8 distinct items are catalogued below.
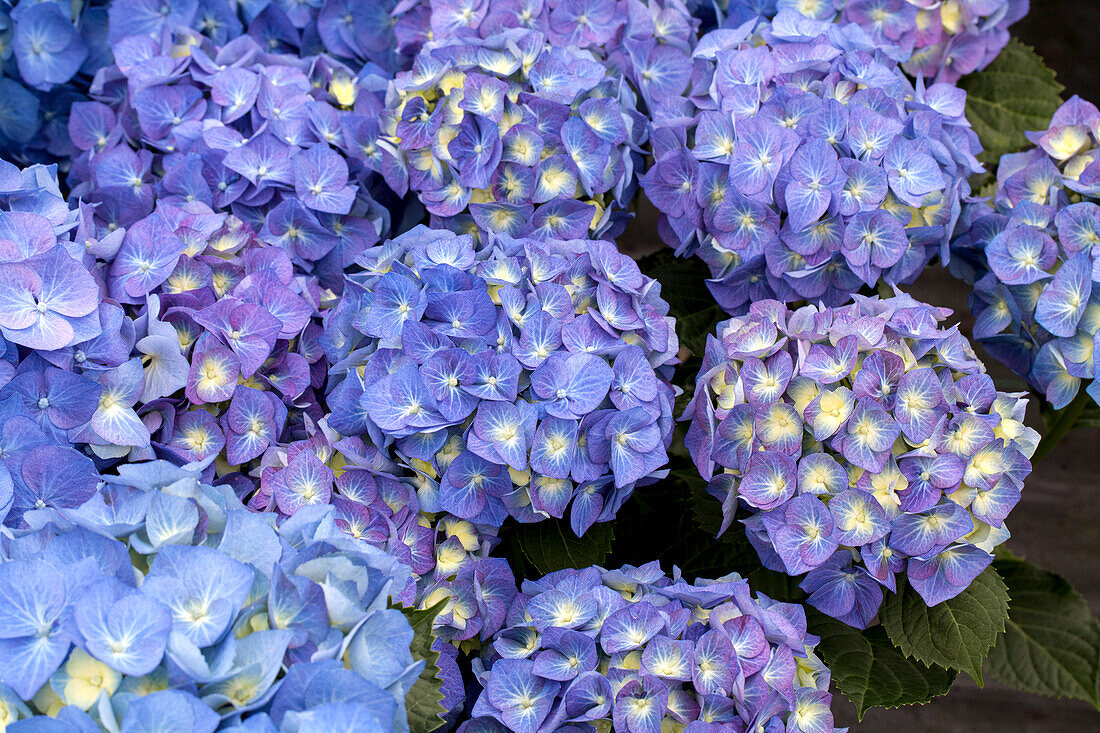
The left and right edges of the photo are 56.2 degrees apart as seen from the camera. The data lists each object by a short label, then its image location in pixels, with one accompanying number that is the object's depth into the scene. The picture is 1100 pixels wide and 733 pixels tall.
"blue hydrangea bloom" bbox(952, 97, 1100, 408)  0.83
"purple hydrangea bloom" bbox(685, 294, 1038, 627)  0.73
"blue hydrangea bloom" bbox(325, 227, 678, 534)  0.72
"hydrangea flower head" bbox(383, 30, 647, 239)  0.84
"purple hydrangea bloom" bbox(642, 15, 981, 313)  0.82
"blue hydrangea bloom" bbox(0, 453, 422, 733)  0.49
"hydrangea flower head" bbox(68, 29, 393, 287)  0.89
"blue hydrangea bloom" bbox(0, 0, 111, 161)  0.95
